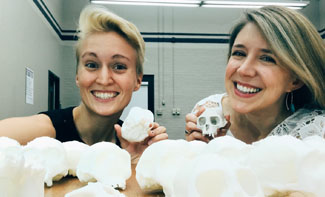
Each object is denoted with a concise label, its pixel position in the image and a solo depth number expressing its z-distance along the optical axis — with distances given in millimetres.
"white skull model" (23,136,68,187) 664
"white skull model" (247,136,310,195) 460
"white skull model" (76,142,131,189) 647
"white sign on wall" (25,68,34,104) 3553
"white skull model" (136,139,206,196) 585
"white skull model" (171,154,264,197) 390
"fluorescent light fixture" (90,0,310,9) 3725
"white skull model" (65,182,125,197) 429
